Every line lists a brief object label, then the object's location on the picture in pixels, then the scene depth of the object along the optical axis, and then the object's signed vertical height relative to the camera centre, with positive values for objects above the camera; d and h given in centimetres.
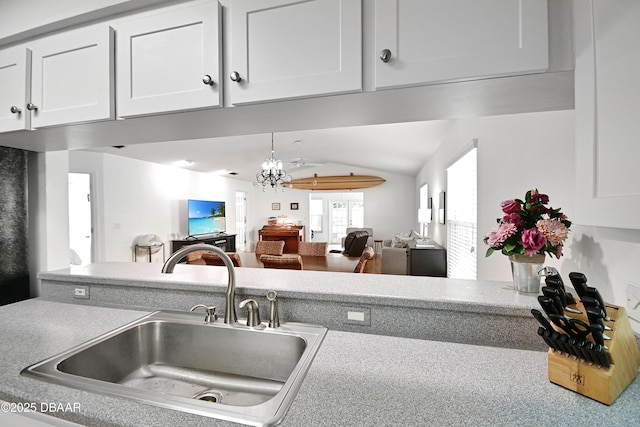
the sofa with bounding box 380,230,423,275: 461 -79
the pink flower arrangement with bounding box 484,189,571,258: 102 -7
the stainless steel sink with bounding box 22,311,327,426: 105 -56
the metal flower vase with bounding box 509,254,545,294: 108 -23
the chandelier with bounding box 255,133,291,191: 526 +70
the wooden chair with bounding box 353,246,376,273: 289 -50
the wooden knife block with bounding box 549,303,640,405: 67 -39
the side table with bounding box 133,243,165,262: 545 -68
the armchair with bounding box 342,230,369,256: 502 -57
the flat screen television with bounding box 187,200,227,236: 670 -14
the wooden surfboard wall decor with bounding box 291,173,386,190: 880 +89
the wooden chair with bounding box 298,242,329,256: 424 -55
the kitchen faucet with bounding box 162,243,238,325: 109 -21
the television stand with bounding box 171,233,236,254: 626 -67
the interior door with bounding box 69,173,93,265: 483 -11
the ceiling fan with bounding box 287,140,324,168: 571 +134
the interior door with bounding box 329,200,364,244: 967 -16
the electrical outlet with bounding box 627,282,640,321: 81 -26
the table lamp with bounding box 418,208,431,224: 536 -8
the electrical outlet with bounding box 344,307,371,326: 113 -41
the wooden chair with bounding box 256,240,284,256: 433 -55
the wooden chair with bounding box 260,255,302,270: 285 -49
